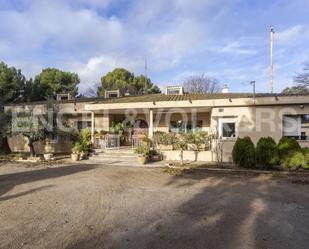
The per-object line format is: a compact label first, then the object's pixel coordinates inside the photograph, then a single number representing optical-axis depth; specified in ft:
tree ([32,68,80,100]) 91.86
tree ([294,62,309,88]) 51.77
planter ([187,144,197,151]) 39.99
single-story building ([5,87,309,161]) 38.58
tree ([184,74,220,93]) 107.64
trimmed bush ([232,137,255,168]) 32.32
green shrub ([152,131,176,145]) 41.73
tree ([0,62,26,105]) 79.84
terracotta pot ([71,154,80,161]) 41.44
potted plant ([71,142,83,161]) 41.48
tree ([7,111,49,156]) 41.33
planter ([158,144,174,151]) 41.69
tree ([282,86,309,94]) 53.07
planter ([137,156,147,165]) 37.57
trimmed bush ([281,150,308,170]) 30.67
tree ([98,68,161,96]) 100.33
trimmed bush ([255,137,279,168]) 31.56
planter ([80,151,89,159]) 41.96
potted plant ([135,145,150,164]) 37.68
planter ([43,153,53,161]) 42.90
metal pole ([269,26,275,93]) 71.20
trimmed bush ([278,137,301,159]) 31.45
